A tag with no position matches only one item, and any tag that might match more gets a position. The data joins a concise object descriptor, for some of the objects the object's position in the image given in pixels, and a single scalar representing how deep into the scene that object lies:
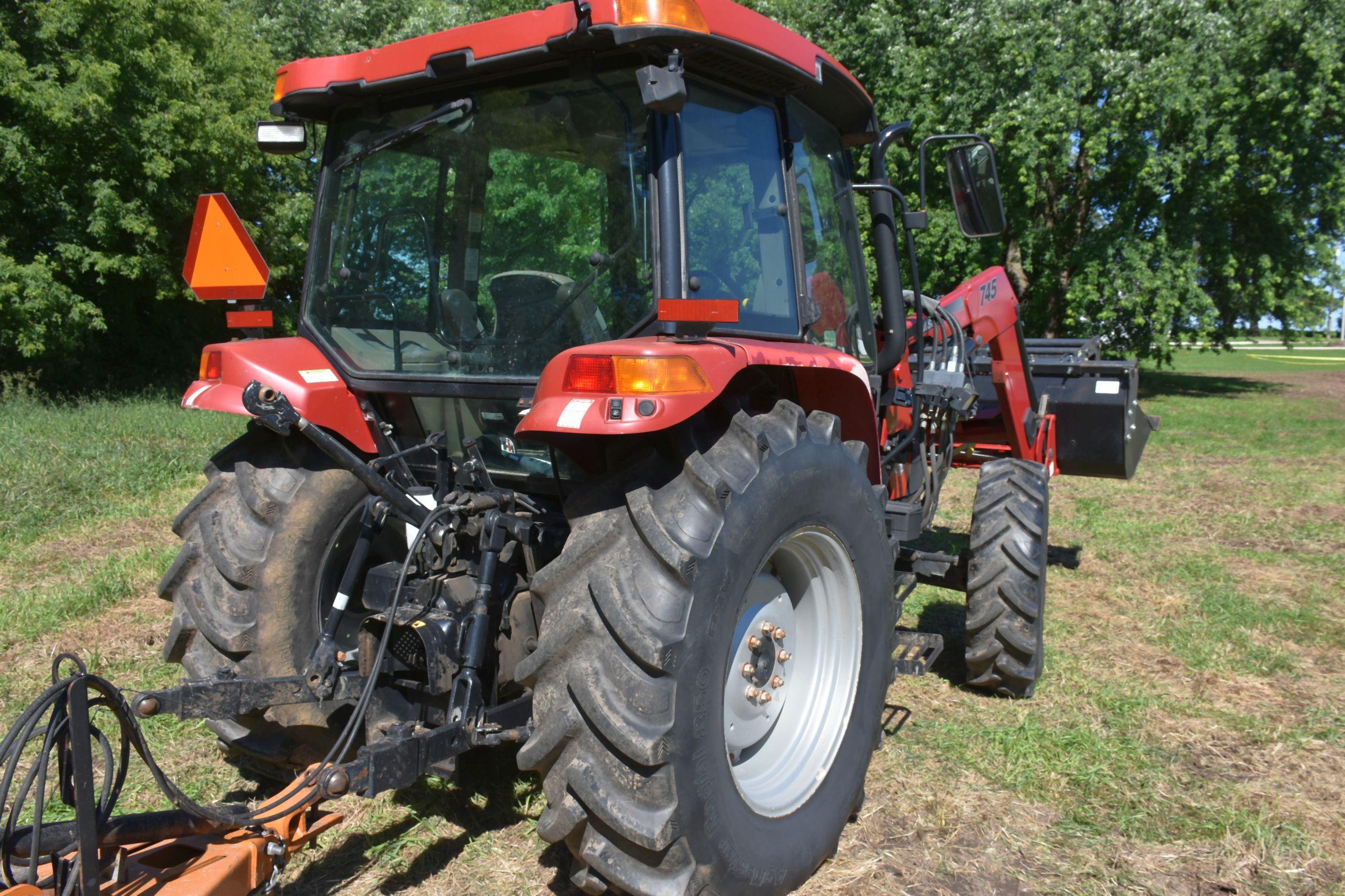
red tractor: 2.34
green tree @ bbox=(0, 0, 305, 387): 12.47
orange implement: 2.17
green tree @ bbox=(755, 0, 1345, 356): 15.36
